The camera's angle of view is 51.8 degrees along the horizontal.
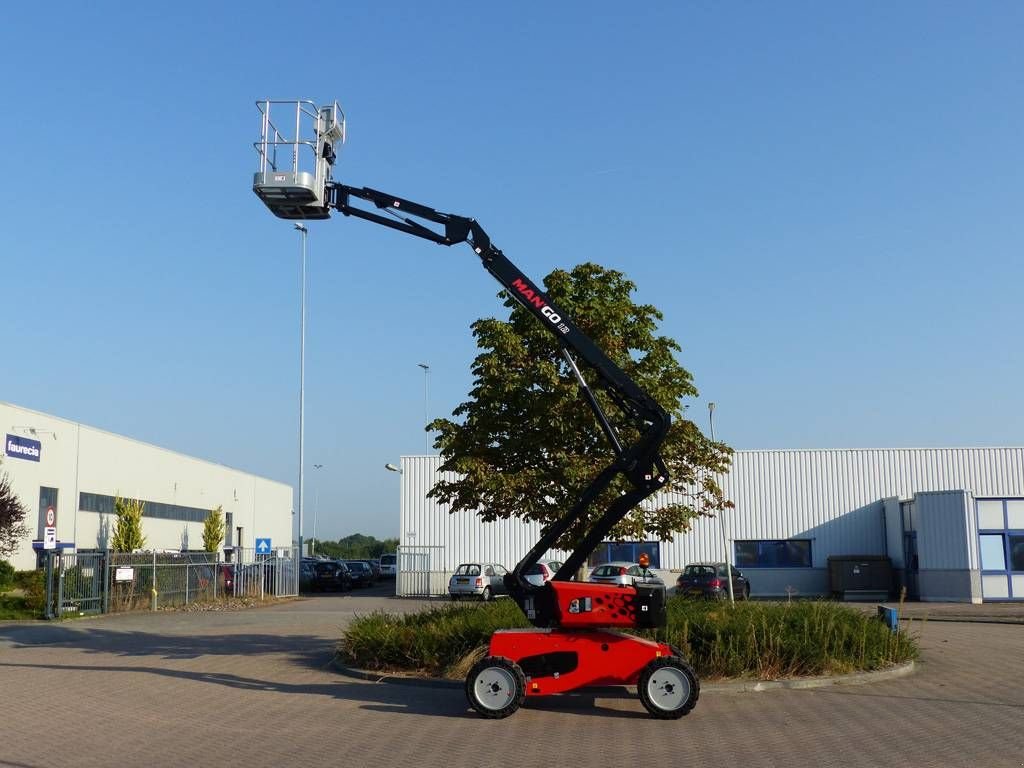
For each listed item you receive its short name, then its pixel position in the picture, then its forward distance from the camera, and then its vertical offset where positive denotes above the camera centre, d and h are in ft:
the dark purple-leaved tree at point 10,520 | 92.65 +2.21
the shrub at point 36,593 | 92.76 -4.24
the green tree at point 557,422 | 55.06 +6.25
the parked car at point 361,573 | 165.94 -4.95
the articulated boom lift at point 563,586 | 37.27 -1.71
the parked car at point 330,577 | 153.69 -5.03
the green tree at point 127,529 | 134.31 +1.90
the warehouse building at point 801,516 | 128.47 +2.63
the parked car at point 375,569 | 188.30 -5.03
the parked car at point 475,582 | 115.03 -4.47
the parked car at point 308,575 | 153.48 -4.71
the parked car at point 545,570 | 92.80 -2.88
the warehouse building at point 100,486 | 120.06 +8.21
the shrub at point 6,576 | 99.51 -2.99
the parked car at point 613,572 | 101.91 -3.16
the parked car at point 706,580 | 107.34 -4.21
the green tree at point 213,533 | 163.53 +1.58
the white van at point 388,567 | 209.50 -5.00
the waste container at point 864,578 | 120.47 -4.59
